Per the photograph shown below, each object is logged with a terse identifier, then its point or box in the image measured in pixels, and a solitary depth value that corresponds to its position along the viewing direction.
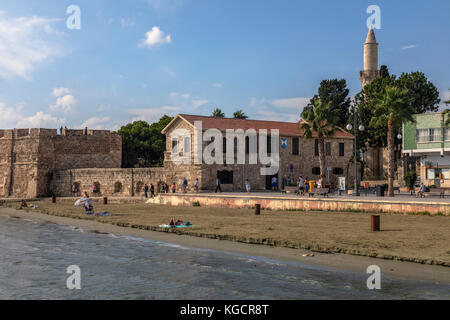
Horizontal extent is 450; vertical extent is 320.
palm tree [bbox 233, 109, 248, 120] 66.54
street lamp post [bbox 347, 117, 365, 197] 32.66
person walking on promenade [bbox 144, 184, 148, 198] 42.15
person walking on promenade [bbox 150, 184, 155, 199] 41.18
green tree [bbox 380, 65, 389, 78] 66.00
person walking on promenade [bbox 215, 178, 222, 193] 38.22
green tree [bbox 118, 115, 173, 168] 65.38
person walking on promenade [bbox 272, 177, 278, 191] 41.10
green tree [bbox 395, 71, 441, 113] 57.72
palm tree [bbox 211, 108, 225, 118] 64.38
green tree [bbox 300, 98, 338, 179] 40.41
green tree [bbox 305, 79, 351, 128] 71.69
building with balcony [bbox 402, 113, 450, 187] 46.44
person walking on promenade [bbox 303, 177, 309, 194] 36.35
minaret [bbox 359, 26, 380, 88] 64.62
